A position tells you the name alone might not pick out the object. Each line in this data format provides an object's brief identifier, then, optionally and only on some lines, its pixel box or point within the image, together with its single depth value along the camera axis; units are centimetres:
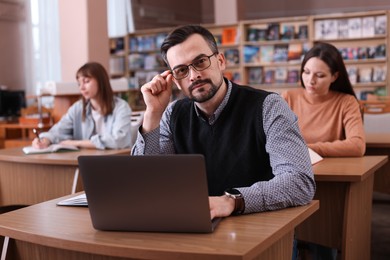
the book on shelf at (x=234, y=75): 903
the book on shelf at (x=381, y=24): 802
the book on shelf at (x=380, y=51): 812
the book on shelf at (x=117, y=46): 979
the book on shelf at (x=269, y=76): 884
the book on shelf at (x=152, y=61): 968
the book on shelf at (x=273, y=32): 862
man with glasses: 182
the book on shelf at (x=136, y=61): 972
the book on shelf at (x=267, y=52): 874
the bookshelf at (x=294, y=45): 816
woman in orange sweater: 337
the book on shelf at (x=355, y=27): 816
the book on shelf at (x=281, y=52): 869
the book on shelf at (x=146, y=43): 959
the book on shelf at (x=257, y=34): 869
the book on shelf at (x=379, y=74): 816
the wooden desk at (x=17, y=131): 591
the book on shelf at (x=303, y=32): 846
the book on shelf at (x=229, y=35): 891
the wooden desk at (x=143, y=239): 140
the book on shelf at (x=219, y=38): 904
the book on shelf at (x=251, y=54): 882
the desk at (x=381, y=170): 366
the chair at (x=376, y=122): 447
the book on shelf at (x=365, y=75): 832
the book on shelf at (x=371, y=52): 820
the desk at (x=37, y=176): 338
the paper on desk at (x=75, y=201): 196
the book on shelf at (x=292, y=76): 867
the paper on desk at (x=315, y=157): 284
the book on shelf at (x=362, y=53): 827
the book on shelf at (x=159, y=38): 952
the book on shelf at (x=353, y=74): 838
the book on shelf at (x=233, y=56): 900
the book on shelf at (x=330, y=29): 829
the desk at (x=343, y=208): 248
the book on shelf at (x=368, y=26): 808
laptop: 146
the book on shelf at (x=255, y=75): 894
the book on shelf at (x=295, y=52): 858
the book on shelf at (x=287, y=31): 853
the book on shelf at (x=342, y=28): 827
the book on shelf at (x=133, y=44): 971
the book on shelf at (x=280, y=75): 877
